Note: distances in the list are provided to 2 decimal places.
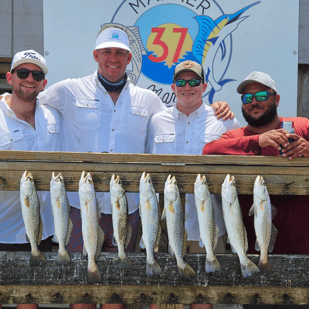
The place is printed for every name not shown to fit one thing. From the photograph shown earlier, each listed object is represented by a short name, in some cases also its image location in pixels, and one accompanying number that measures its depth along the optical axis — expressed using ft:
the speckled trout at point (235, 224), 7.95
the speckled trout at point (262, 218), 7.91
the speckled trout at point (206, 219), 7.97
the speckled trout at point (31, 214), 7.93
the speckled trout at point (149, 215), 7.93
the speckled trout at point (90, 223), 7.89
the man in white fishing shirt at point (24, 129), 9.96
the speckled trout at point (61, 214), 7.89
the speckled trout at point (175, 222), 7.95
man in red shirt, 8.55
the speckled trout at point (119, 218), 7.91
